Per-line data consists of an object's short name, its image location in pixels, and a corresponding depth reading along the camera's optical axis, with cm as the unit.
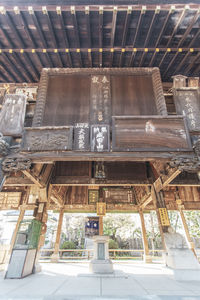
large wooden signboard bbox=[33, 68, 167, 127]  499
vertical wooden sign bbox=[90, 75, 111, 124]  488
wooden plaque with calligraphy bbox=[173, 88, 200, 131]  482
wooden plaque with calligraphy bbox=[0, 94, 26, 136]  471
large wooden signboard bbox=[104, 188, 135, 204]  955
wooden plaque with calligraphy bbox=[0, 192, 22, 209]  880
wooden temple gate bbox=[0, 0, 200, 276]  430
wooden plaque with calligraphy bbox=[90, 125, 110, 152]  430
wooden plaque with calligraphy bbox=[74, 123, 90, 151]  436
